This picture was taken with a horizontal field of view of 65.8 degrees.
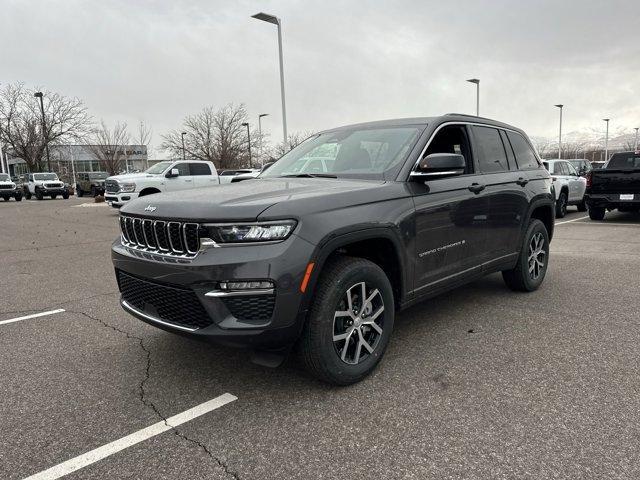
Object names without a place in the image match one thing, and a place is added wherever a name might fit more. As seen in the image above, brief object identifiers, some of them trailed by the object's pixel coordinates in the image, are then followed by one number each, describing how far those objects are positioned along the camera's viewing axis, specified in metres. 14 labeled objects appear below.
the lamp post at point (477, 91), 30.20
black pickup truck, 11.64
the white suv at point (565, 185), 14.03
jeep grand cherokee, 2.76
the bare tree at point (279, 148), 53.14
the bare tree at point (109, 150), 52.00
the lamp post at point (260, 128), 43.86
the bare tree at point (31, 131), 46.84
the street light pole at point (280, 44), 19.23
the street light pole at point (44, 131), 45.55
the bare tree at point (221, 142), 45.97
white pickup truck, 16.09
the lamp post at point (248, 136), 46.41
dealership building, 53.28
